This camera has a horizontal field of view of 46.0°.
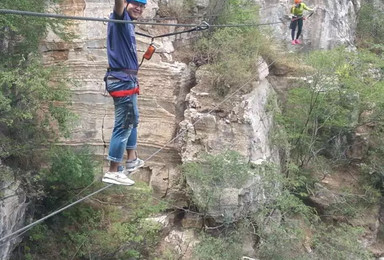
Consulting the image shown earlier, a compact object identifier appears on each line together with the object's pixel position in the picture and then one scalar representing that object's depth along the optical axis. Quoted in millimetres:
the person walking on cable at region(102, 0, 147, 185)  4508
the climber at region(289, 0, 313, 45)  13312
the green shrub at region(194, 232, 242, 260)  8023
